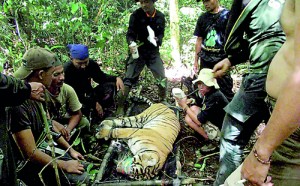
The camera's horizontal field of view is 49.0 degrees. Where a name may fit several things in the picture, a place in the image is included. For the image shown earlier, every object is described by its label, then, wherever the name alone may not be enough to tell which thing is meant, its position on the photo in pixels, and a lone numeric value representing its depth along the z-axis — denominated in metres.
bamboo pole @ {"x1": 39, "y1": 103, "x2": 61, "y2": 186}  2.31
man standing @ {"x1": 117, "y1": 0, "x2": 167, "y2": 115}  5.53
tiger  3.37
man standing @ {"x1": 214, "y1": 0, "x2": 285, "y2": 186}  2.40
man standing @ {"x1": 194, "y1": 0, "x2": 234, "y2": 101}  4.79
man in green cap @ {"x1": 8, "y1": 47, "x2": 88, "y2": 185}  2.82
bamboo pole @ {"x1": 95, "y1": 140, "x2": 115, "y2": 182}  3.27
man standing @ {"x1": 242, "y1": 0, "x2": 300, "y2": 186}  1.30
